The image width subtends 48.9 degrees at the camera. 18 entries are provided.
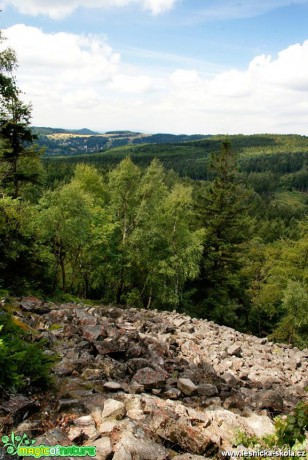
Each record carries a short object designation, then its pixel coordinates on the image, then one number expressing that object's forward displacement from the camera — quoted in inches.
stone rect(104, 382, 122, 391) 395.5
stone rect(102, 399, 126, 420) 318.3
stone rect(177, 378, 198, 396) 442.5
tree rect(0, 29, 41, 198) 895.1
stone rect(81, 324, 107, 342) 573.0
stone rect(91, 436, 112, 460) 259.8
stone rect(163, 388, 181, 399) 419.3
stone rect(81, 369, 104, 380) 432.5
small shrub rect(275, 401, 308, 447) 144.3
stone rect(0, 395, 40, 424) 281.1
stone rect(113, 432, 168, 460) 267.6
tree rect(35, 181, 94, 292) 998.4
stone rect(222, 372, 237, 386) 565.0
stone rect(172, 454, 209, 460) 277.3
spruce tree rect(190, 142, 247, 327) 1312.7
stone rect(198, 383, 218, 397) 451.4
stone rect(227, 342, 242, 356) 732.0
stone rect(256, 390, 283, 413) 466.3
